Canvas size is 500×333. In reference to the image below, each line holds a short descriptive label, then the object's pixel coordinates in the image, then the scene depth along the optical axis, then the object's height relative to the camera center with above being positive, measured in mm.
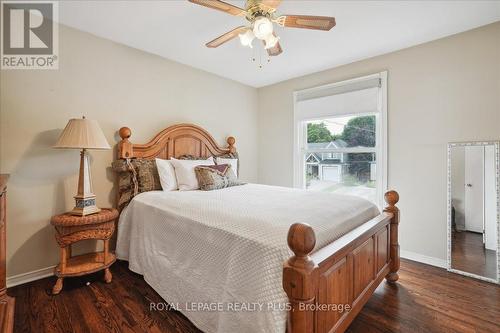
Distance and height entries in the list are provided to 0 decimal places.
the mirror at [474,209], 2326 -431
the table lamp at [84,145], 2061 +196
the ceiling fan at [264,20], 1622 +1058
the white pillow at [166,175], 2688 -91
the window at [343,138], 3125 +422
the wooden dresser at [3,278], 1332 -635
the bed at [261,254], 1152 -548
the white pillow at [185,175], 2732 -91
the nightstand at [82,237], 2023 -607
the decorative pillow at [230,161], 3411 +84
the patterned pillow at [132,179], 2587 -127
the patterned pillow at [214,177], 2736 -115
